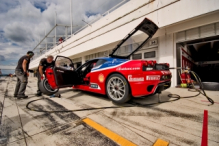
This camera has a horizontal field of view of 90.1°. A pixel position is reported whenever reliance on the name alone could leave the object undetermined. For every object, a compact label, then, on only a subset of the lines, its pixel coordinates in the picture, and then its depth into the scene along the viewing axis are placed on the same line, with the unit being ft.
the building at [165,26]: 13.41
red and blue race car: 8.04
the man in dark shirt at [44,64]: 13.43
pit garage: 13.79
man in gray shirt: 12.62
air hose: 8.29
